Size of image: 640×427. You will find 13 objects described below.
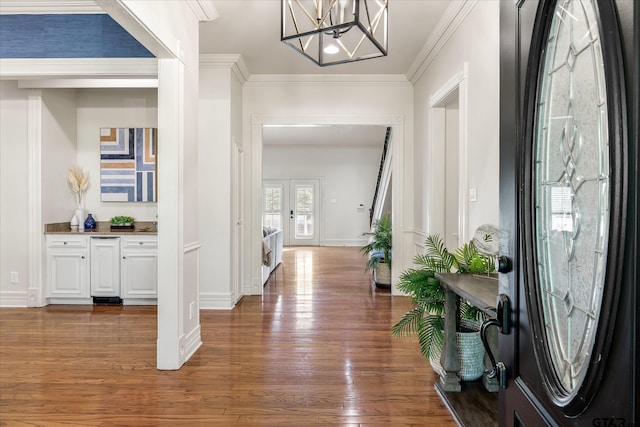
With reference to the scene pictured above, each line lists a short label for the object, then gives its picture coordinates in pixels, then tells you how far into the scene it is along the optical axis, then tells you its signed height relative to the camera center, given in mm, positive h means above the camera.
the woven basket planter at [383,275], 5965 -984
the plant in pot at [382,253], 5984 -690
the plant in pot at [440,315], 2622 -723
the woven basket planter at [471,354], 2607 -943
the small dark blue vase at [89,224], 5121 -213
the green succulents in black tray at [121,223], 5074 -199
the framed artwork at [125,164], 5273 +547
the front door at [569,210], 615 -6
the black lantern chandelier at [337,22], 2130 +1081
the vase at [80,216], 5114 -115
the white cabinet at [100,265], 4867 -688
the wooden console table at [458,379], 2193 -1070
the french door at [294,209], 12250 -64
